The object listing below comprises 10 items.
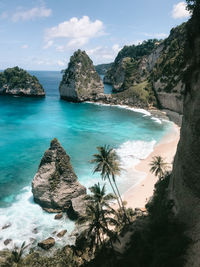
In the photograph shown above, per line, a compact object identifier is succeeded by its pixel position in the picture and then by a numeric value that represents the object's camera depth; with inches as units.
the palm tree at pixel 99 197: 1188.1
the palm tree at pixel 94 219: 995.9
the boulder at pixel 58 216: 1551.4
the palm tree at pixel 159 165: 1647.6
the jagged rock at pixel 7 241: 1354.6
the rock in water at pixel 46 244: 1317.3
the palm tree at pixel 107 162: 1320.1
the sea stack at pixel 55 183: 1633.9
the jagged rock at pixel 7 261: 891.2
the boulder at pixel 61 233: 1405.0
